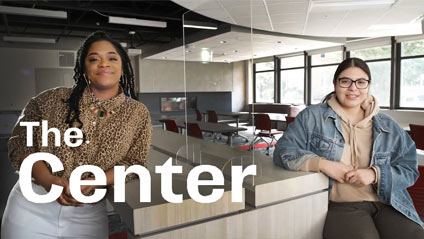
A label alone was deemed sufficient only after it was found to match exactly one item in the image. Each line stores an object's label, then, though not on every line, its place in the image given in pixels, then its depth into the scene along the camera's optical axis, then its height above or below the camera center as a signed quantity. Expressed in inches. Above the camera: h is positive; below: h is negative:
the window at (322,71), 410.0 +34.2
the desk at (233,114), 176.6 -9.6
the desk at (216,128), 122.4 -14.7
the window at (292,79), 455.8 +26.1
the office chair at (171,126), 121.3 -11.1
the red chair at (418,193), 69.8 -21.8
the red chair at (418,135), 169.2 -20.9
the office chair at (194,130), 103.1 -11.0
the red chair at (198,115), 108.8 -6.5
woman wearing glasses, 59.6 -11.9
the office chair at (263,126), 266.5 -24.4
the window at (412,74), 319.0 +22.2
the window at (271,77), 457.0 +29.6
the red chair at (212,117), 157.3 -10.0
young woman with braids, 48.9 -6.3
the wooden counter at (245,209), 45.6 -17.9
